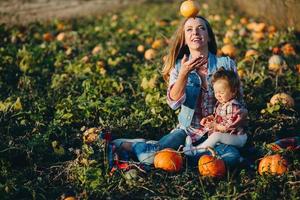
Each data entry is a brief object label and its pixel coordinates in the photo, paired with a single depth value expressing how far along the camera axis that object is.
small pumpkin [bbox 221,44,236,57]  6.06
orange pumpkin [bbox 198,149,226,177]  3.79
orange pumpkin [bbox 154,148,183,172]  3.90
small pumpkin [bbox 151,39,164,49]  6.71
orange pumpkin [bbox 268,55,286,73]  5.69
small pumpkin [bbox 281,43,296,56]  6.13
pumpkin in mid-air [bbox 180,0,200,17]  4.28
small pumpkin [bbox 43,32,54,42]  7.42
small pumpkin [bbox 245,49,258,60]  5.89
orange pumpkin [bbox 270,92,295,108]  4.88
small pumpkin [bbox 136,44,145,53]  6.73
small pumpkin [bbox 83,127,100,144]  4.30
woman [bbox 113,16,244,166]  4.20
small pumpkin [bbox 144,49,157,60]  6.35
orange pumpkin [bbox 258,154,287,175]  3.76
